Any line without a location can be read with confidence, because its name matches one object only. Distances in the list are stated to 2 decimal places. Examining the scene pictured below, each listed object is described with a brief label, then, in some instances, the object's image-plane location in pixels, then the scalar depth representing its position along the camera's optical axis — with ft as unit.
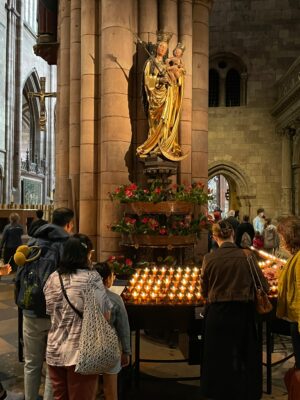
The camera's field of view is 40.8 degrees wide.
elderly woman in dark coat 10.90
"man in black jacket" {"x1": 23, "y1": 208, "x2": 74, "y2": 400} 11.63
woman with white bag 8.89
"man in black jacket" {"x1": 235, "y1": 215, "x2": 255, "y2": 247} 29.63
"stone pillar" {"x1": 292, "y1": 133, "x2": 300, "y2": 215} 57.00
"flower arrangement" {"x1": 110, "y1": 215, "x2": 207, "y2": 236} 19.30
